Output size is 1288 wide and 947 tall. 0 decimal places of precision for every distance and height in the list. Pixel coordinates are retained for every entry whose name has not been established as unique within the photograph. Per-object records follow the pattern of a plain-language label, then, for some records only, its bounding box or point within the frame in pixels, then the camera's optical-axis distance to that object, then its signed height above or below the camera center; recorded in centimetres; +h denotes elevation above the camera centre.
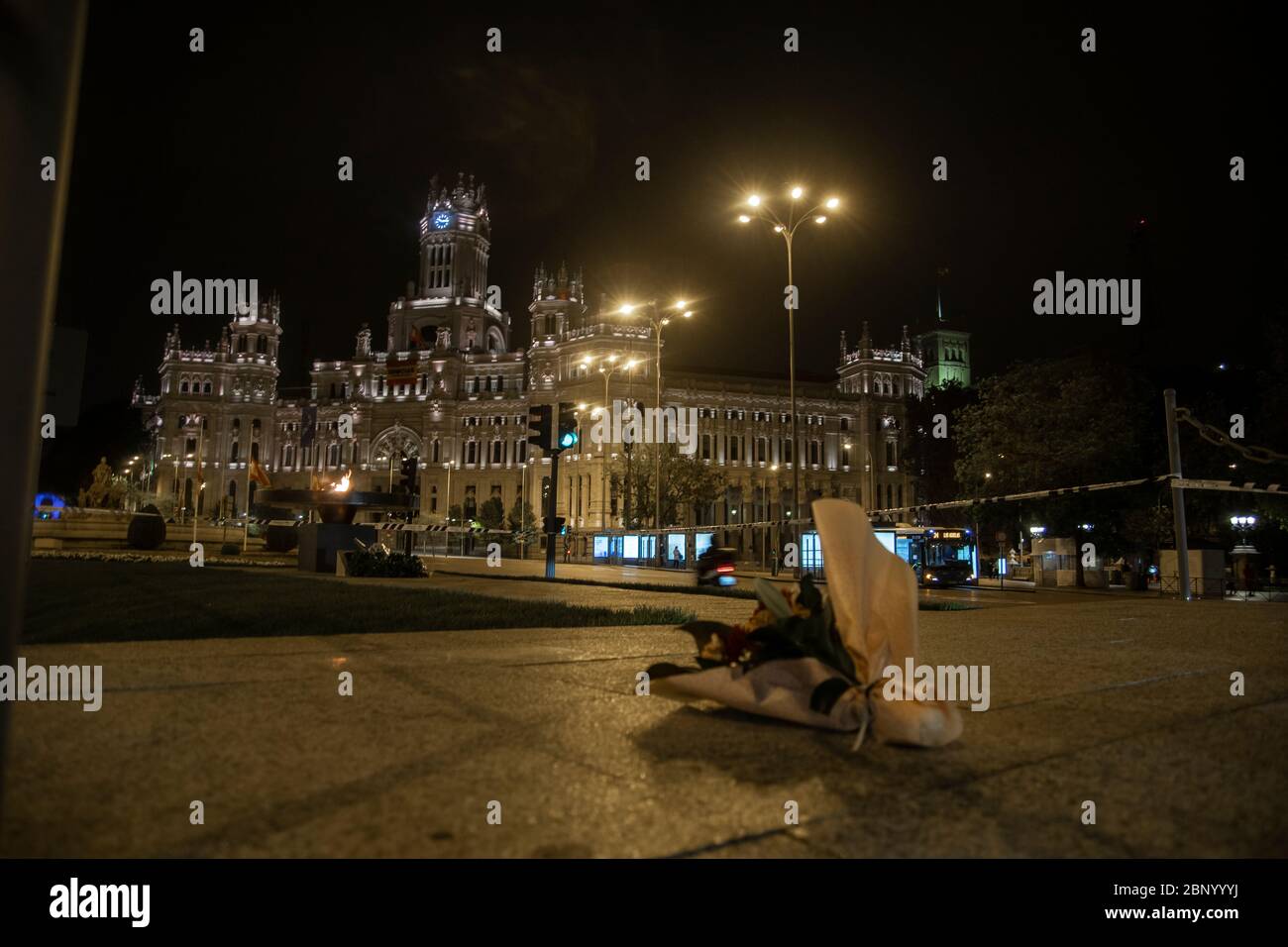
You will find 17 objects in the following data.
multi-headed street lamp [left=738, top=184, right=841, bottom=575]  1981 +884
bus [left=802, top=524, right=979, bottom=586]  2723 +32
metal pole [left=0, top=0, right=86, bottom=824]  172 +76
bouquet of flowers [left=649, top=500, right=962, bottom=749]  266 -36
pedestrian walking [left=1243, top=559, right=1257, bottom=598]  2452 -57
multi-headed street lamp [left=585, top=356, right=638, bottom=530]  7317 +650
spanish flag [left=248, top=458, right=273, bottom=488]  2628 +272
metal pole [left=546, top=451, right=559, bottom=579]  1823 +90
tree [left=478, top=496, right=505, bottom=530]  7894 +424
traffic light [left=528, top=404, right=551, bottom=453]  1772 +299
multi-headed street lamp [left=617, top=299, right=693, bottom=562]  2577 +832
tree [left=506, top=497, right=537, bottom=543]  7531 +361
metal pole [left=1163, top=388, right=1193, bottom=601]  1573 +123
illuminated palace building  7962 +1716
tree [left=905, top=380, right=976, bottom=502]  5891 +908
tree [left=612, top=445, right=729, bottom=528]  5056 +487
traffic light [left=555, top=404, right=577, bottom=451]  1767 +282
